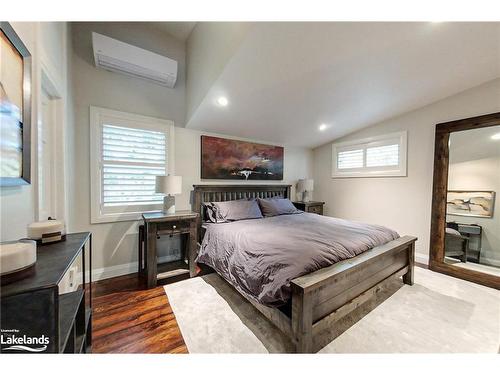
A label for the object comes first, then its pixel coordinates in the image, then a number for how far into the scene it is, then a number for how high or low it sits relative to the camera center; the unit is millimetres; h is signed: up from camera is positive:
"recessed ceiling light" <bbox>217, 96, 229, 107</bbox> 2488 +1063
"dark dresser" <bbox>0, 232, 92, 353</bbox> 623 -448
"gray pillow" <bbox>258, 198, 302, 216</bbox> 3256 -413
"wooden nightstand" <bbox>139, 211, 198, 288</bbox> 2229 -759
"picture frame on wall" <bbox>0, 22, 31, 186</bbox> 874 +341
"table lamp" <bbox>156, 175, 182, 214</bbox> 2434 -92
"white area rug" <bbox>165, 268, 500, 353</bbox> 1443 -1204
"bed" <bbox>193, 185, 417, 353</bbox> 1291 -849
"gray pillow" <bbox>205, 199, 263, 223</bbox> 2812 -436
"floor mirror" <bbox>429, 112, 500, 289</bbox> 2465 -188
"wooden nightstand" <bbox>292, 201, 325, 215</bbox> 4027 -487
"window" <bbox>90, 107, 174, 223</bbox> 2383 +246
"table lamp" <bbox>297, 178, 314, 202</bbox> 4199 -75
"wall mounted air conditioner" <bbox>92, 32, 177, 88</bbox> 2174 +1451
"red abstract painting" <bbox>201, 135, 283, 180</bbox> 3217 +413
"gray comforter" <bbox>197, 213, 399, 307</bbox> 1446 -597
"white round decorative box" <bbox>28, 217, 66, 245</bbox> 1049 -298
